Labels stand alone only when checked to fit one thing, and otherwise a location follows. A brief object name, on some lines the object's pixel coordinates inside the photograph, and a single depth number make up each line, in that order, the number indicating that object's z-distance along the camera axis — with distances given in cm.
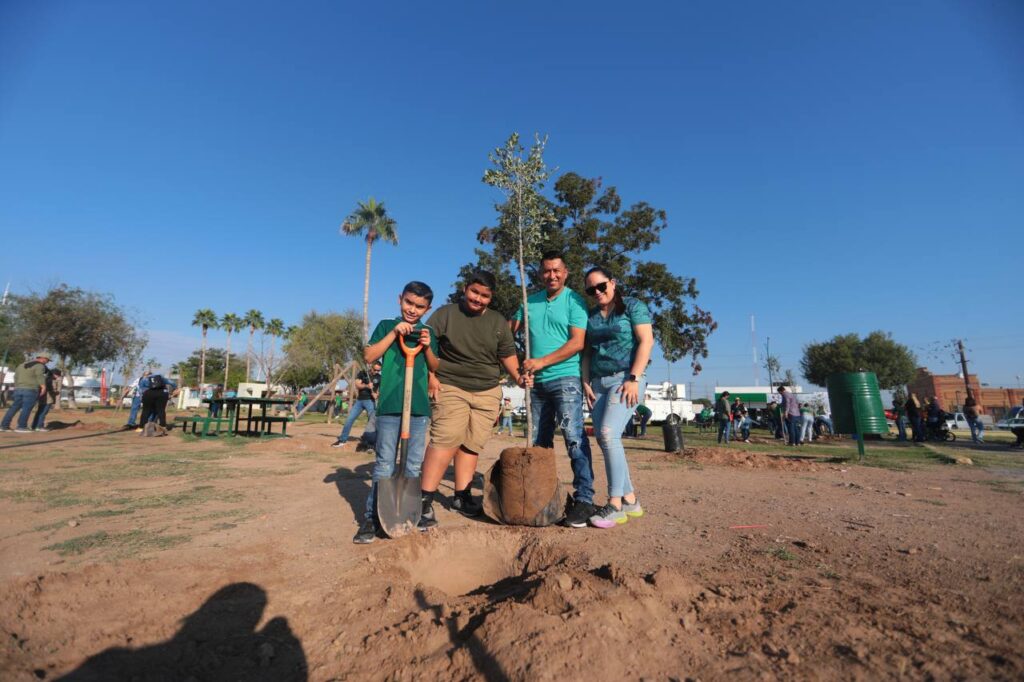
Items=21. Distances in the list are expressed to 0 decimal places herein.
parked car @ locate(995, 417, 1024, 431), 1386
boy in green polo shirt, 326
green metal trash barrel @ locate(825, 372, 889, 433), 909
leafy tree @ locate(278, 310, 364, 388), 3978
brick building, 5356
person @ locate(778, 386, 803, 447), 1352
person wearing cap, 991
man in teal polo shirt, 343
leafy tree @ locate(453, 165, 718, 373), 2127
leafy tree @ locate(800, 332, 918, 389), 4199
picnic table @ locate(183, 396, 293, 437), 988
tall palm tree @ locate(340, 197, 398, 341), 3197
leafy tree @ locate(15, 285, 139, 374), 2412
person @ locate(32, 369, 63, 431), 1074
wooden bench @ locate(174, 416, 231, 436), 991
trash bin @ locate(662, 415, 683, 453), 1034
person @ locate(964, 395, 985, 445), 1495
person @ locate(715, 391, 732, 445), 1432
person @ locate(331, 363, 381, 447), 907
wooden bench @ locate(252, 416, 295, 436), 1067
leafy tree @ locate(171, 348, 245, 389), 5975
